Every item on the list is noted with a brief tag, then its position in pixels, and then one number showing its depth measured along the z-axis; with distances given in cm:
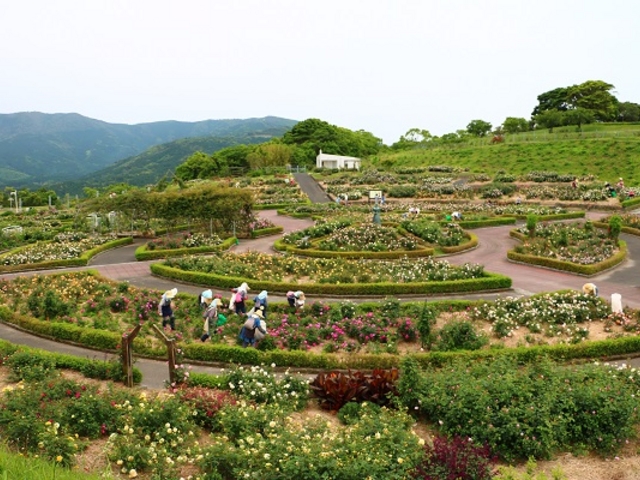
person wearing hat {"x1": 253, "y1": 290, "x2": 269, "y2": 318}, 1507
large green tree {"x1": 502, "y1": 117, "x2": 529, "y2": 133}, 8619
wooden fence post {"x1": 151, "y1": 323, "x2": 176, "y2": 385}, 1080
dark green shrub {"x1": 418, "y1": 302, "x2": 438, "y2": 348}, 1380
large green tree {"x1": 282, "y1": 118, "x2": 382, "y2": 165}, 10019
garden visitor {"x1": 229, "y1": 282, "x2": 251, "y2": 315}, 1573
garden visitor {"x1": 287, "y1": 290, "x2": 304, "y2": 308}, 1608
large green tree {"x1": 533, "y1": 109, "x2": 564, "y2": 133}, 7550
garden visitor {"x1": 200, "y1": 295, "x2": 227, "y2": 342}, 1424
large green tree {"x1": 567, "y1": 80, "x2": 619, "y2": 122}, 7881
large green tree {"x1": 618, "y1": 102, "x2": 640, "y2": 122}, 8064
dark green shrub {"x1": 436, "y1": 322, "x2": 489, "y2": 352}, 1336
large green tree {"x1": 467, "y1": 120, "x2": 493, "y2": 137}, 10256
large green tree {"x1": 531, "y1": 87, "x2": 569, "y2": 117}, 8602
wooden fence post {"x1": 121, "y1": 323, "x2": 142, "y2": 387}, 1110
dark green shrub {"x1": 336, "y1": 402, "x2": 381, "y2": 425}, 961
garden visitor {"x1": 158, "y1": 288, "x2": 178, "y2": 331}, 1493
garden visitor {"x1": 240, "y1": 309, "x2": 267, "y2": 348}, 1343
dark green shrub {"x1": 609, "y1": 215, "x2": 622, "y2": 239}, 2556
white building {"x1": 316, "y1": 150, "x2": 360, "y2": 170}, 7762
